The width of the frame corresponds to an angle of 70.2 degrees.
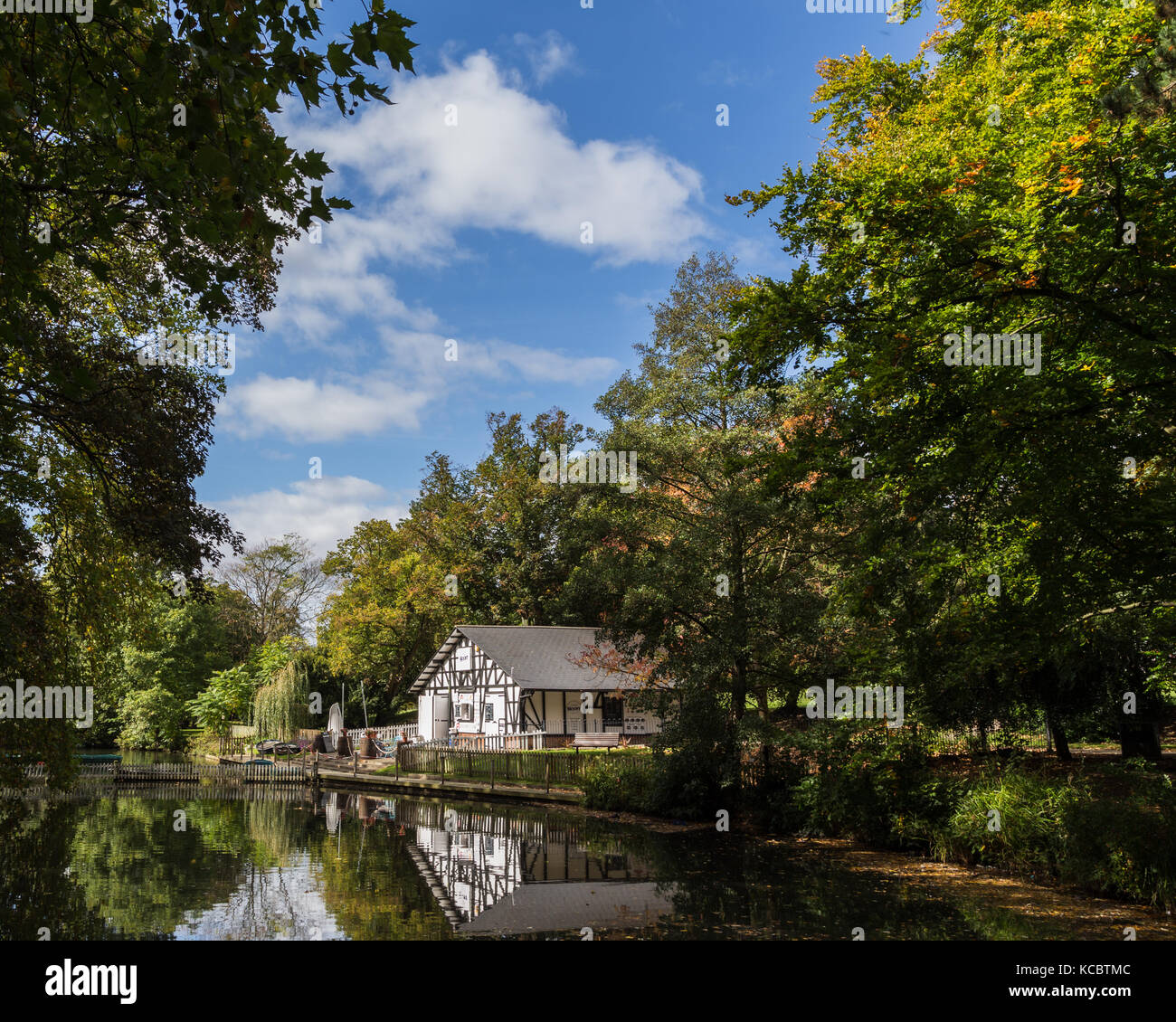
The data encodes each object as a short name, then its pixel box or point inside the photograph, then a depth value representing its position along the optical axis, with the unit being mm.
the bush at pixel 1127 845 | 10695
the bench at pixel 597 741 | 34094
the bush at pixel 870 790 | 15203
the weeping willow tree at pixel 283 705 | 44250
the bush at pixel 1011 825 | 12562
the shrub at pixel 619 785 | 21578
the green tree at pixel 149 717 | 48156
